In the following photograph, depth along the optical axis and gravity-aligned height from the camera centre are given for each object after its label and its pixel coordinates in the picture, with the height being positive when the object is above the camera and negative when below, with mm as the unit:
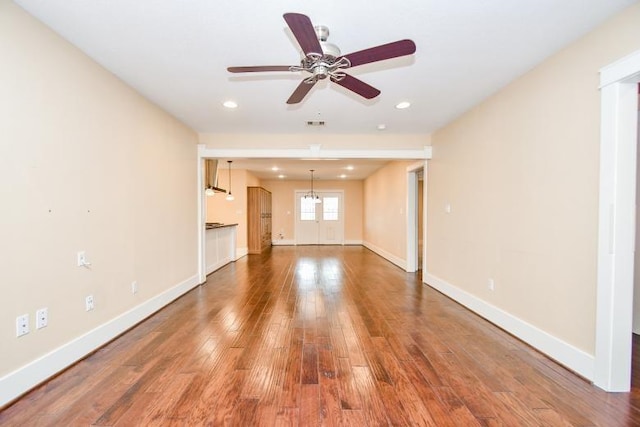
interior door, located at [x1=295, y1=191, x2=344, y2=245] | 10664 -386
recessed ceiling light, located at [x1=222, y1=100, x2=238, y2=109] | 3312 +1234
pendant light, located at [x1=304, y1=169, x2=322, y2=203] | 10191 +495
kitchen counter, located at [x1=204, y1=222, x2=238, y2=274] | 5520 -784
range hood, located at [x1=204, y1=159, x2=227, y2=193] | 6047 +774
